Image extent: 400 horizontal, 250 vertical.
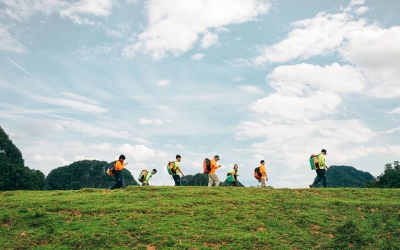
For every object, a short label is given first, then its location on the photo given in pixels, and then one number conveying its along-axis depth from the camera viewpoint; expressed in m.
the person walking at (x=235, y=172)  22.72
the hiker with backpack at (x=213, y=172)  21.12
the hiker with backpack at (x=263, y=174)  21.70
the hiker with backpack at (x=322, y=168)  20.75
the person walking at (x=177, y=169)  21.62
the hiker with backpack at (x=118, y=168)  20.17
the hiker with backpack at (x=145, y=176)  23.27
